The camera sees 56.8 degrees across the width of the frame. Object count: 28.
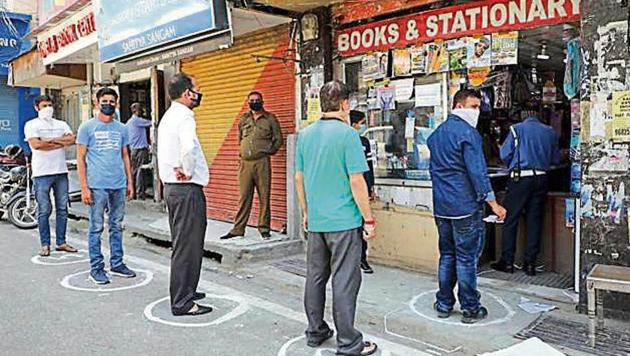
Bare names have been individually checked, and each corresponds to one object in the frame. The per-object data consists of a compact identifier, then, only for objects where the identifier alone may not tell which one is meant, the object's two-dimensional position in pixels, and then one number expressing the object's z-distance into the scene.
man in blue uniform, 6.01
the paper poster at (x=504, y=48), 5.38
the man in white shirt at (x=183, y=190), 4.71
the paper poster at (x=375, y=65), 6.50
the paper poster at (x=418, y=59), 6.11
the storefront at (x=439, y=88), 5.45
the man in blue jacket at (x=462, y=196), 4.36
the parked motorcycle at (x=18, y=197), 9.30
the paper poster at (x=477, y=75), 5.77
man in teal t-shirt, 3.81
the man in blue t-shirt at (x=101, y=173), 5.88
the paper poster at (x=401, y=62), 6.26
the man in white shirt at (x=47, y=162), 6.94
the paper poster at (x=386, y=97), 6.53
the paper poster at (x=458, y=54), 5.73
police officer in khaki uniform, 7.16
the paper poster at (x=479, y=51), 5.54
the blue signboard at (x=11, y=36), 15.90
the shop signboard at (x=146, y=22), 6.52
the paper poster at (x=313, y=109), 7.14
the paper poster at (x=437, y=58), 5.91
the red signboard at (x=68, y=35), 9.69
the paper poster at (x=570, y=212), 5.26
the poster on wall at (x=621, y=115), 4.17
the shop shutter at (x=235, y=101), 7.79
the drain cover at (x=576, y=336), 3.93
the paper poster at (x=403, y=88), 6.34
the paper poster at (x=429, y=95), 6.08
